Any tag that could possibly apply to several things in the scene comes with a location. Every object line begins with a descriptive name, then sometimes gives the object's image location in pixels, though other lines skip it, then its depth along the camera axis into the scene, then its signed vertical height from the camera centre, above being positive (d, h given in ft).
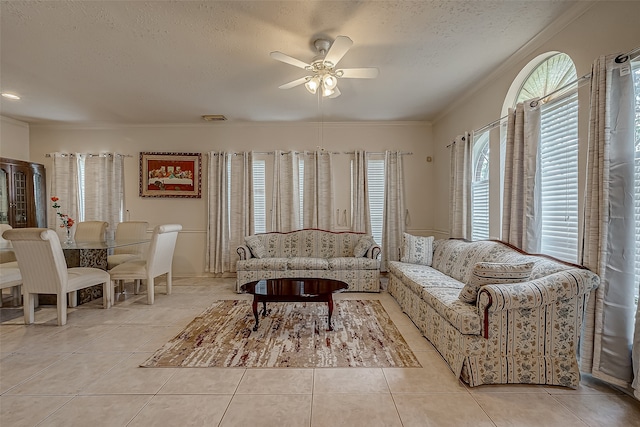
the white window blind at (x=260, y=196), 18.75 +0.63
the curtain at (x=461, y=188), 13.73 +0.88
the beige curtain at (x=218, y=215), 18.33 -0.53
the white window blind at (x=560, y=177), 8.55 +0.91
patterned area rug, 8.44 -4.22
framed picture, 18.63 +1.87
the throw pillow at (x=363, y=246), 16.20 -2.05
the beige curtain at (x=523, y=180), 9.44 +0.89
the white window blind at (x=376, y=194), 18.54 +0.78
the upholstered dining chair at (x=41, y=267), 10.45 -2.19
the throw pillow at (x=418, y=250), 14.58 -2.07
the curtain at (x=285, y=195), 18.34 +0.69
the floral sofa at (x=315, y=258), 15.57 -2.73
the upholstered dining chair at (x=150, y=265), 13.42 -2.67
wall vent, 16.98 +4.99
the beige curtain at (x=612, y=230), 6.78 -0.47
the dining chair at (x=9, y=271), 11.50 -2.54
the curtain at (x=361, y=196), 18.33 +0.65
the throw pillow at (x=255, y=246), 16.29 -2.10
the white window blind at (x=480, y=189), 13.09 +0.83
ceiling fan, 8.56 +4.14
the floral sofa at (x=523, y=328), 7.08 -2.82
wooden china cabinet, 15.96 +0.61
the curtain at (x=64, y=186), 18.29 +1.14
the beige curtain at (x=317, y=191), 18.37 +0.95
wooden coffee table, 10.16 -2.96
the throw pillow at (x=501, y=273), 7.69 -1.62
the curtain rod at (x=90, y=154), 18.40 +3.05
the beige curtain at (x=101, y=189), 18.42 +0.98
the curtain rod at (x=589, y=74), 6.57 +3.26
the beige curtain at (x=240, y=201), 18.42 +0.29
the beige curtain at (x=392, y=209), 18.26 -0.11
